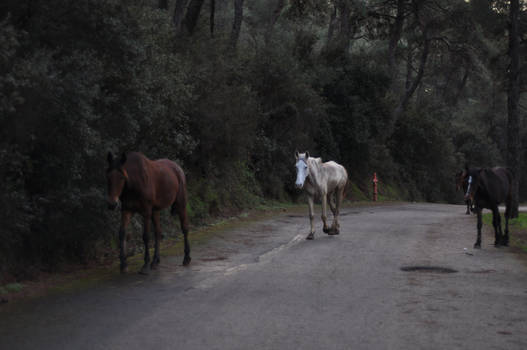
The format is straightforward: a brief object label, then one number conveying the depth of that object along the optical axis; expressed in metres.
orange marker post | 36.62
